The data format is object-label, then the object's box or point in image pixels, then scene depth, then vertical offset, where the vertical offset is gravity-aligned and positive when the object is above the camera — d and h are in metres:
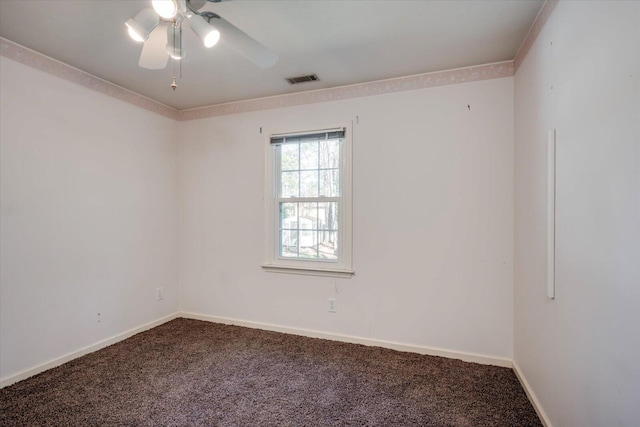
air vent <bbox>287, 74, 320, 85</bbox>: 2.74 +1.23
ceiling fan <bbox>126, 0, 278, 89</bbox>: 1.37 +0.89
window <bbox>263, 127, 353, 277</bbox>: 2.96 +0.11
